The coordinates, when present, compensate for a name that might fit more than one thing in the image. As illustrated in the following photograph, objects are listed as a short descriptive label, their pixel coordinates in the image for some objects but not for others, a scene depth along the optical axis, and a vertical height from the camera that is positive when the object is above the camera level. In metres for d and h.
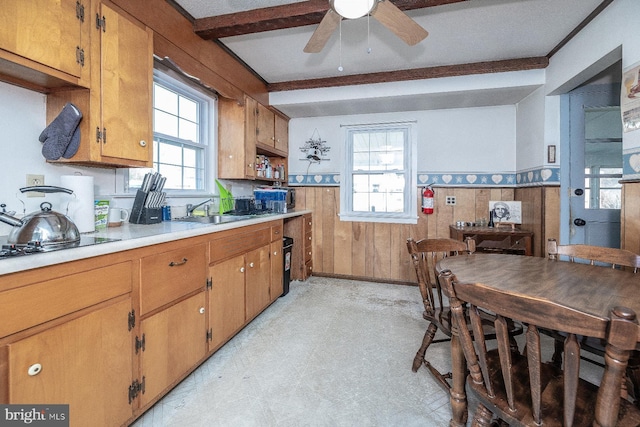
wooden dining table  1.16 -0.34
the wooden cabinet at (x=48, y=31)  1.31 +0.81
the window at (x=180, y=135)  2.63 +0.69
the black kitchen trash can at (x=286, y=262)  3.39 -0.64
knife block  2.12 -0.05
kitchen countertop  1.02 -0.17
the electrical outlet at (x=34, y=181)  1.64 +0.13
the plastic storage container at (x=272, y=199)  3.63 +0.09
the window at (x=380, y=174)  4.00 +0.44
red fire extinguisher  3.81 +0.09
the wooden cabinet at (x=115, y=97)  1.67 +0.63
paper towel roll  1.66 +0.02
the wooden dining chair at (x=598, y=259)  1.32 -0.30
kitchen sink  2.67 -0.11
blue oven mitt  1.63 +0.38
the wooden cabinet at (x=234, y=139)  3.24 +0.73
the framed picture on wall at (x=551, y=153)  2.98 +0.54
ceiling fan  1.68 +1.13
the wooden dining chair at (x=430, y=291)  1.75 -0.50
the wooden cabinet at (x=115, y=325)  1.04 -0.54
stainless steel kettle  1.21 -0.11
